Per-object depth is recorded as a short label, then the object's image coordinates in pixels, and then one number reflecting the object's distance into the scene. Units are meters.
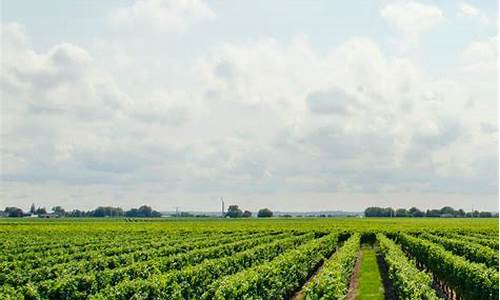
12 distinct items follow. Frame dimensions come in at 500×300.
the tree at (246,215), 194.15
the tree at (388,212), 193.38
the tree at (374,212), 195.43
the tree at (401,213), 189.62
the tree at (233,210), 194.88
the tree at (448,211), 192.59
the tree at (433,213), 185.25
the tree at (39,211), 196.38
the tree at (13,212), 176.62
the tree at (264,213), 192.75
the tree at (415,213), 187.98
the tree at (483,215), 179.40
